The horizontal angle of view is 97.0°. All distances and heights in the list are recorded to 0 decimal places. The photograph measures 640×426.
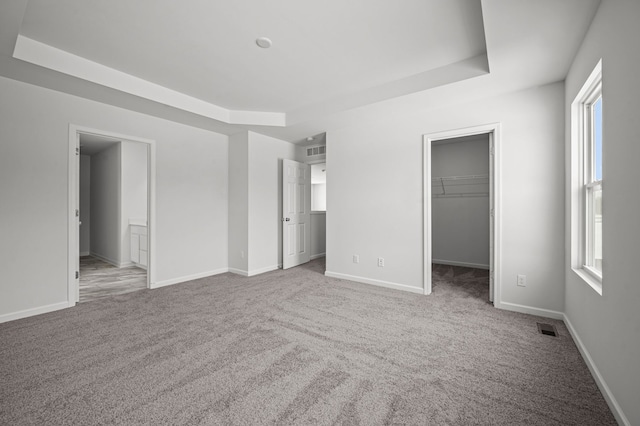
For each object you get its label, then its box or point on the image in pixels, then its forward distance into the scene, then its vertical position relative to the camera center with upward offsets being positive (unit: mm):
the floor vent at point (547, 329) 2498 -1056
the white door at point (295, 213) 5203 -9
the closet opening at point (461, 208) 5211 +92
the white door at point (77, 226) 3298 -163
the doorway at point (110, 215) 3332 -45
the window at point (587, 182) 2223 +264
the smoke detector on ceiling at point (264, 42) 2492 +1529
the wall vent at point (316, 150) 5547 +1233
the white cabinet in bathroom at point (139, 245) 5281 -629
